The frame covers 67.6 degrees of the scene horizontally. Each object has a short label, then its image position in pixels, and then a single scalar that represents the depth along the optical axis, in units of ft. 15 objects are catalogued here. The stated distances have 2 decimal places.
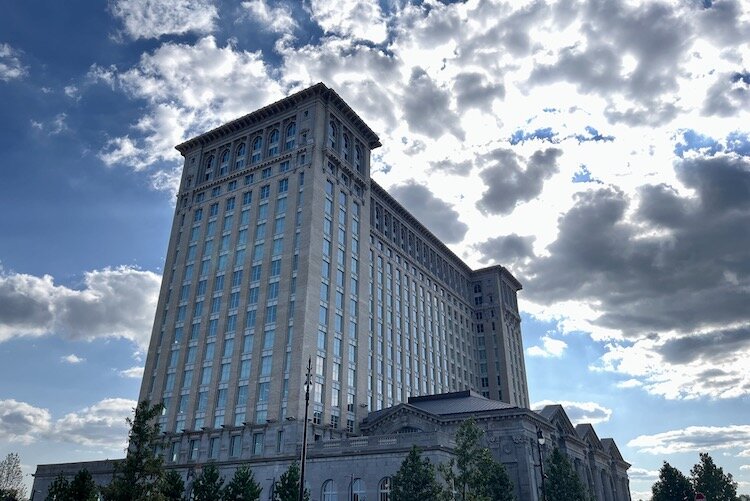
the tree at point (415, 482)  141.08
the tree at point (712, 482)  308.60
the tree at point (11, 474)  356.79
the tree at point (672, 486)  301.43
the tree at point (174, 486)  138.92
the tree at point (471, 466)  136.46
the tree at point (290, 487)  154.10
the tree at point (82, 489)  121.70
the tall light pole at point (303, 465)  98.20
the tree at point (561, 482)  191.43
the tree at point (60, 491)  122.31
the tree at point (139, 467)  113.50
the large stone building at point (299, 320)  202.49
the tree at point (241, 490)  147.43
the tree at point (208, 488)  148.87
